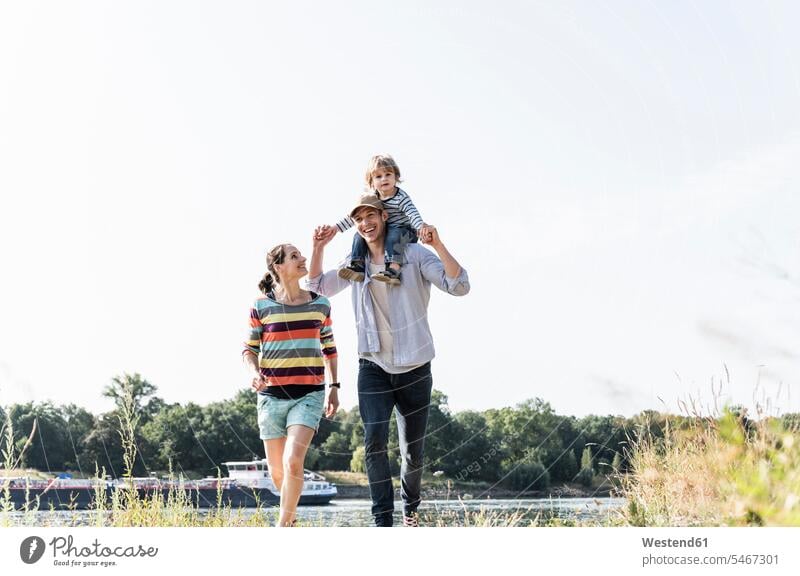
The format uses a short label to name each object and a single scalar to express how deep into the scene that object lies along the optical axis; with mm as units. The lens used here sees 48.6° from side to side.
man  4699
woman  4805
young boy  4848
